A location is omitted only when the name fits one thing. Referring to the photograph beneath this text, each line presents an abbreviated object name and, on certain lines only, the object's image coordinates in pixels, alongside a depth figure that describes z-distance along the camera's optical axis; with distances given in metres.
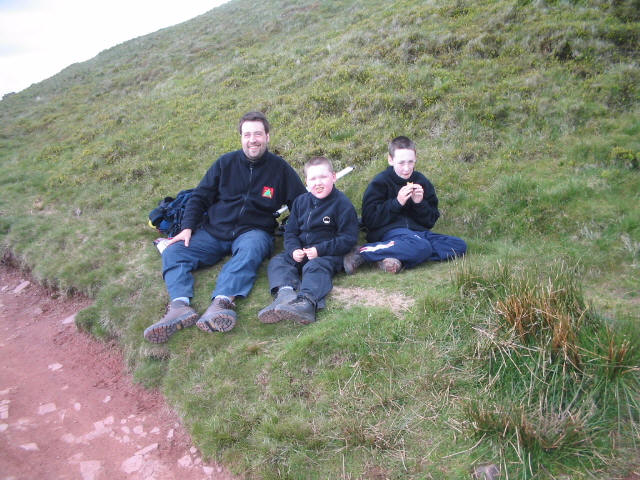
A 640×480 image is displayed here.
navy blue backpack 7.03
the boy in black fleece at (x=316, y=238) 5.38
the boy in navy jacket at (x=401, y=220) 5.96
